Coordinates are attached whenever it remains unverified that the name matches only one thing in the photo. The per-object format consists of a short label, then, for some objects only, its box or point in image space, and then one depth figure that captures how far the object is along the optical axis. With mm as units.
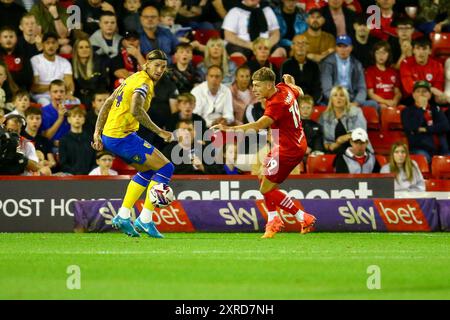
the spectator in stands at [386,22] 21469
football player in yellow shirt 13633
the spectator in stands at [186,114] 17969
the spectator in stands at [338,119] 18703
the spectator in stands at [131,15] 20109
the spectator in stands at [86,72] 18802
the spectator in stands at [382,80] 20328
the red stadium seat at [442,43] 21438
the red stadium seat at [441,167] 18453
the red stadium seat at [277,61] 20038
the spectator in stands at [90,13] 19797
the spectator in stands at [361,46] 20875
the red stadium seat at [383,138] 19844
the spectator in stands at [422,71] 20516
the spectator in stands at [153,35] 19750
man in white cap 17719
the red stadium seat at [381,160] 18781
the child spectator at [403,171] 17297
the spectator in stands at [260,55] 19344
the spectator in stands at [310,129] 18344
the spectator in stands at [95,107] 18016
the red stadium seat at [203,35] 20844
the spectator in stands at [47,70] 18969
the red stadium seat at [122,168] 17875
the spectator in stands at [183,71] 19094
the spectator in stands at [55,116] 18109
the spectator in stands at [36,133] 17422
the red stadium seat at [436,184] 17411
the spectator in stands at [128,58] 19109
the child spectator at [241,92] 19141
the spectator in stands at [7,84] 18250
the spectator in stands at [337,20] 21000
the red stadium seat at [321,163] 17922
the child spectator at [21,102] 17609
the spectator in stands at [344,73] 19969
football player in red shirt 13562
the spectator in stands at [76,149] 17250
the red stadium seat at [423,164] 18672
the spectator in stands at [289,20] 21141
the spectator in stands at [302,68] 19500
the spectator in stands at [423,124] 19516
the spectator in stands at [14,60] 18641
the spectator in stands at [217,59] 19375
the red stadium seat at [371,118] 19734
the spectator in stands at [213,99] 18719
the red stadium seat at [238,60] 20156
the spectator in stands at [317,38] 20438
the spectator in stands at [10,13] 19500
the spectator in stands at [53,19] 19750
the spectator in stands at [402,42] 21062
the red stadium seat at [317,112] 19109
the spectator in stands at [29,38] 19141
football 13492
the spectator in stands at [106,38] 19250
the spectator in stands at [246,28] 20375
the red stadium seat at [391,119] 19828
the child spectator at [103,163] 17031
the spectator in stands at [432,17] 21938
